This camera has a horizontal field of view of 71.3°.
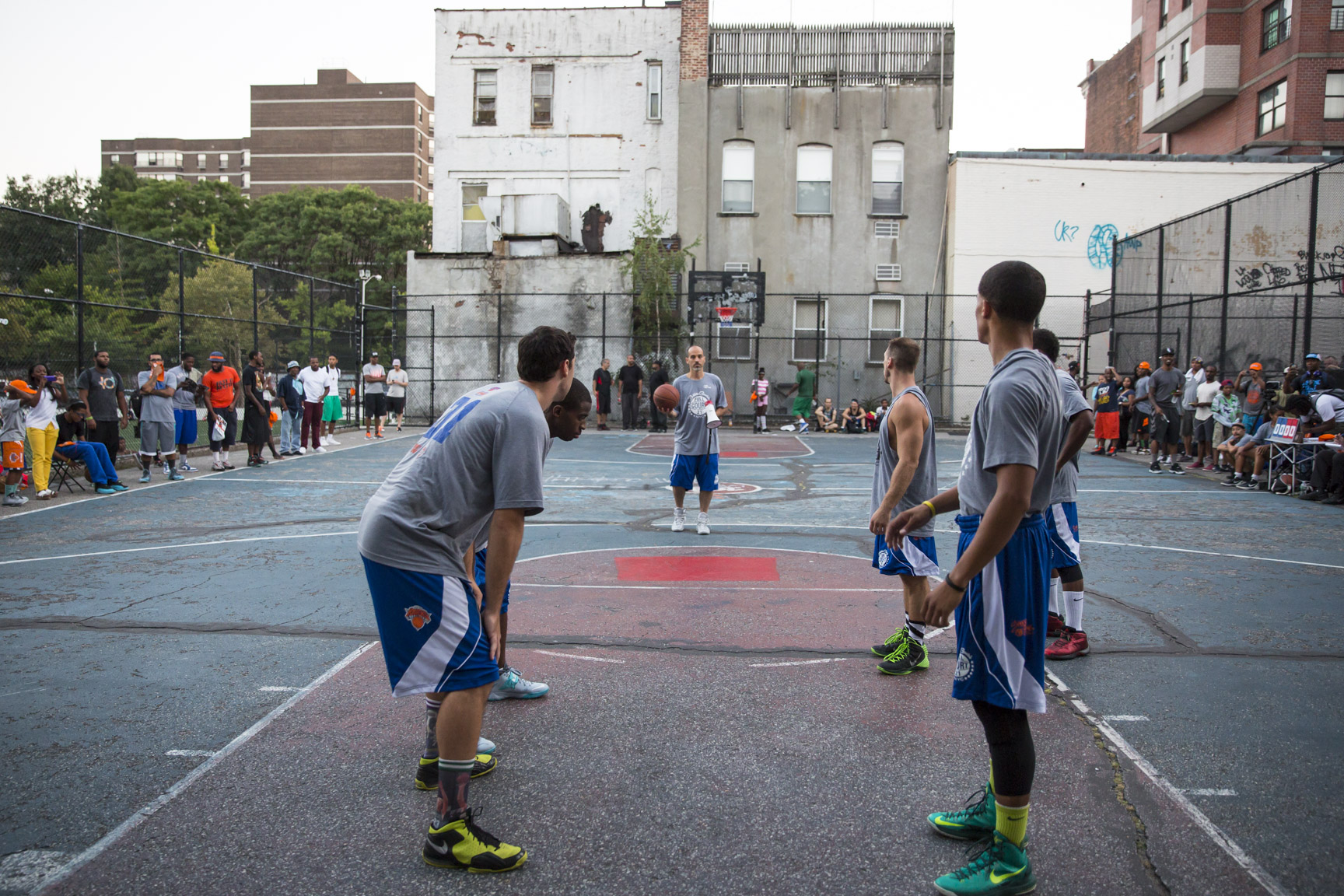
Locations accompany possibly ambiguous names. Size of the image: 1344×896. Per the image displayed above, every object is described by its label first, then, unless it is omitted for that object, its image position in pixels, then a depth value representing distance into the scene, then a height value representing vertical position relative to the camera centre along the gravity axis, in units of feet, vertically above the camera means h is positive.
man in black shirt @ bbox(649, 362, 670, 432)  84.48 -3.06
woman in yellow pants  39.37 -2.82
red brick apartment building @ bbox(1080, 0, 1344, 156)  106.11 +36.22
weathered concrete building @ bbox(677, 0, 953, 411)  99.76 +20.58
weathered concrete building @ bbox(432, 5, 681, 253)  102.89 +28.12
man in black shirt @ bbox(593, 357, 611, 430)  88.48 -2.39
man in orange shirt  52.70 -2.00
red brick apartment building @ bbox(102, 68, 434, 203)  277.03 +66.52
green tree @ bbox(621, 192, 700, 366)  96.12 +7.66
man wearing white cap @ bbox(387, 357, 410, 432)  82.64 -2.29
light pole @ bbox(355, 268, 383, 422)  85.40 -1.87
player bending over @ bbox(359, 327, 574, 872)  10.25 -2.24
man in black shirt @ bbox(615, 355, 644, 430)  86.94 -2.24
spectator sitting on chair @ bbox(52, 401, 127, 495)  42.37 -4.27
